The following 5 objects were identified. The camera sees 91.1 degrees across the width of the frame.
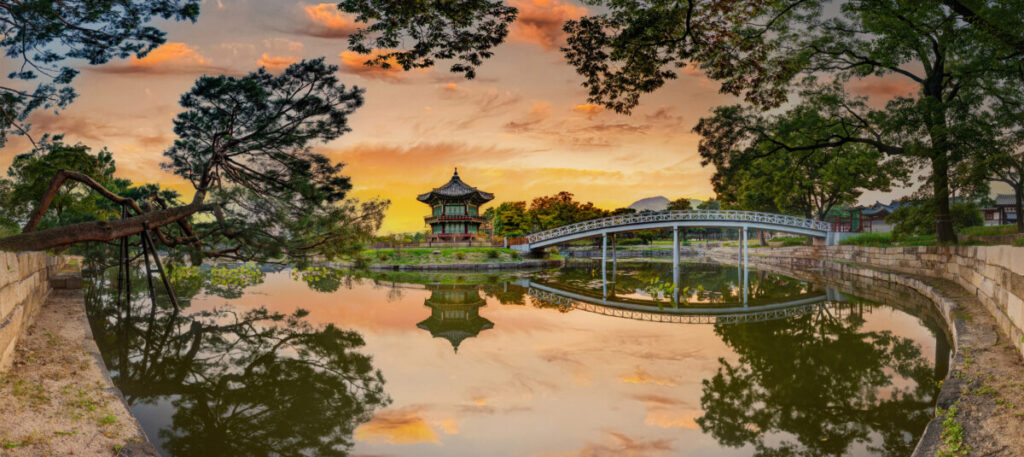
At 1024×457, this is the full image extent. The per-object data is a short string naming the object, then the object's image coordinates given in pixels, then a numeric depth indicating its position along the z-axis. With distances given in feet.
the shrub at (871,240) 78.43
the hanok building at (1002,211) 128.26
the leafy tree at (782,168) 54.85
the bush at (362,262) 47.35
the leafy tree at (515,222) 155.94
